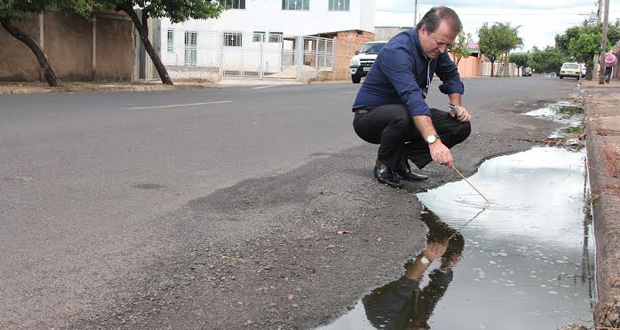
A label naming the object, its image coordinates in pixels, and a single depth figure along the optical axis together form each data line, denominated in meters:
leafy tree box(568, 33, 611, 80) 45.28
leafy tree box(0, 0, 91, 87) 16.51
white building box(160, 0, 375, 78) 32.22
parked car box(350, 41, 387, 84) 28.94
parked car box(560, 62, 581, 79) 58.11
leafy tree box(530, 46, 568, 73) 123.25
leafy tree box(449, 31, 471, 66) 66.30
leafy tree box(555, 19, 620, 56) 58.16
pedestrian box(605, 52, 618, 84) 35.14
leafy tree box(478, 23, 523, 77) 80.75
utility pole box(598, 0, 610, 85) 32.43
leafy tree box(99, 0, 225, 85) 20.42
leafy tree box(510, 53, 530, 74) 125.69
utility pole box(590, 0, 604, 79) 48.34
